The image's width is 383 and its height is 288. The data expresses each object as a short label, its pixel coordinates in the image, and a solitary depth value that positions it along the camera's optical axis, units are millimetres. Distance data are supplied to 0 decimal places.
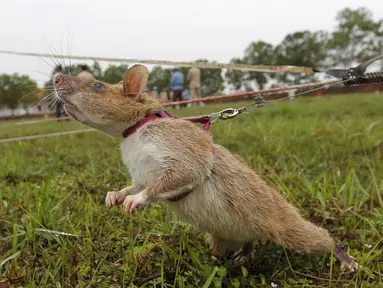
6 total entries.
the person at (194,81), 16297
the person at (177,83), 15516
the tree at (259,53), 53656
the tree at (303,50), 55997
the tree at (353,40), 53922
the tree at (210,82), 36047
